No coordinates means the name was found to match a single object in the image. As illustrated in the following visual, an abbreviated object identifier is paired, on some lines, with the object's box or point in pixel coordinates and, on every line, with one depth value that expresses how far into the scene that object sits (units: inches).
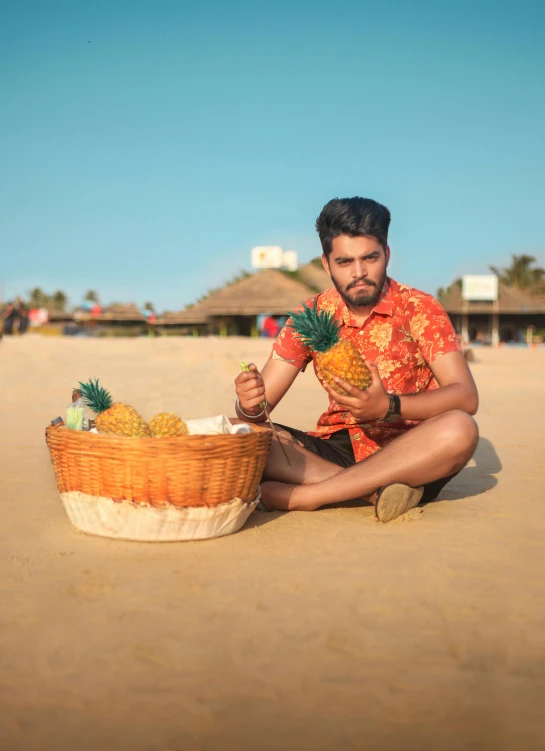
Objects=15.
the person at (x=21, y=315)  1029.9
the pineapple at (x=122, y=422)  129.7
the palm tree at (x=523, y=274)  2251.5
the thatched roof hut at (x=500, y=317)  1654.8
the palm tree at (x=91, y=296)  3196.4
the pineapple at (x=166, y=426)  131.8
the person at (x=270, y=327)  1400.1
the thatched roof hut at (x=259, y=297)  1517.0
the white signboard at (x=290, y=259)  2056.8
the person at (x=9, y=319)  1024.1
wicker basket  116.2
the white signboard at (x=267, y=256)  2060.8
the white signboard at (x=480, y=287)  1648.6
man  132.6
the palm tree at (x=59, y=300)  2854.3
